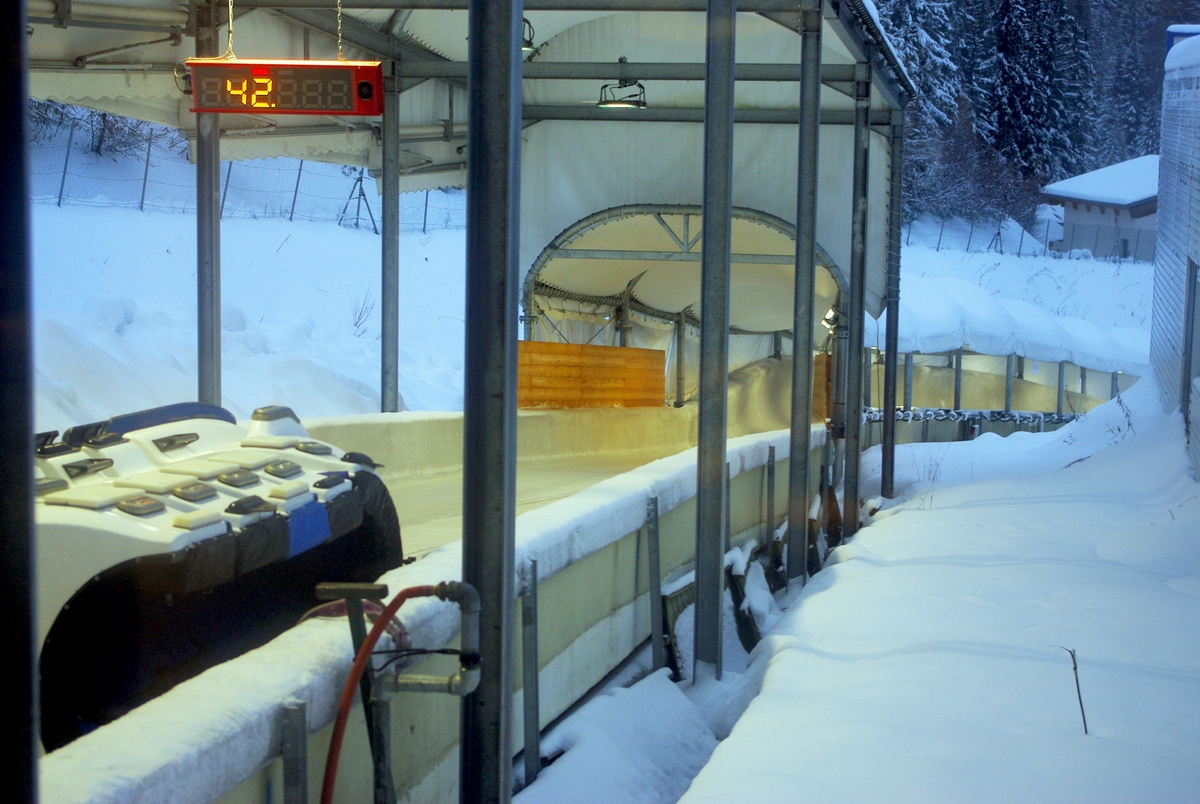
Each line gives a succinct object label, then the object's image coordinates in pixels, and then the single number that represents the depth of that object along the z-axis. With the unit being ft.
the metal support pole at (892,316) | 56.13
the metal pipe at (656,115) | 59.88
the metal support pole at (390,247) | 45.55
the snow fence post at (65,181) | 103.60
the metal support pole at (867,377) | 89.93
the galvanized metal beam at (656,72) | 51.60
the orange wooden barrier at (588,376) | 59.62
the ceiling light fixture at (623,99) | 53.16
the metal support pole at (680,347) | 94.84
